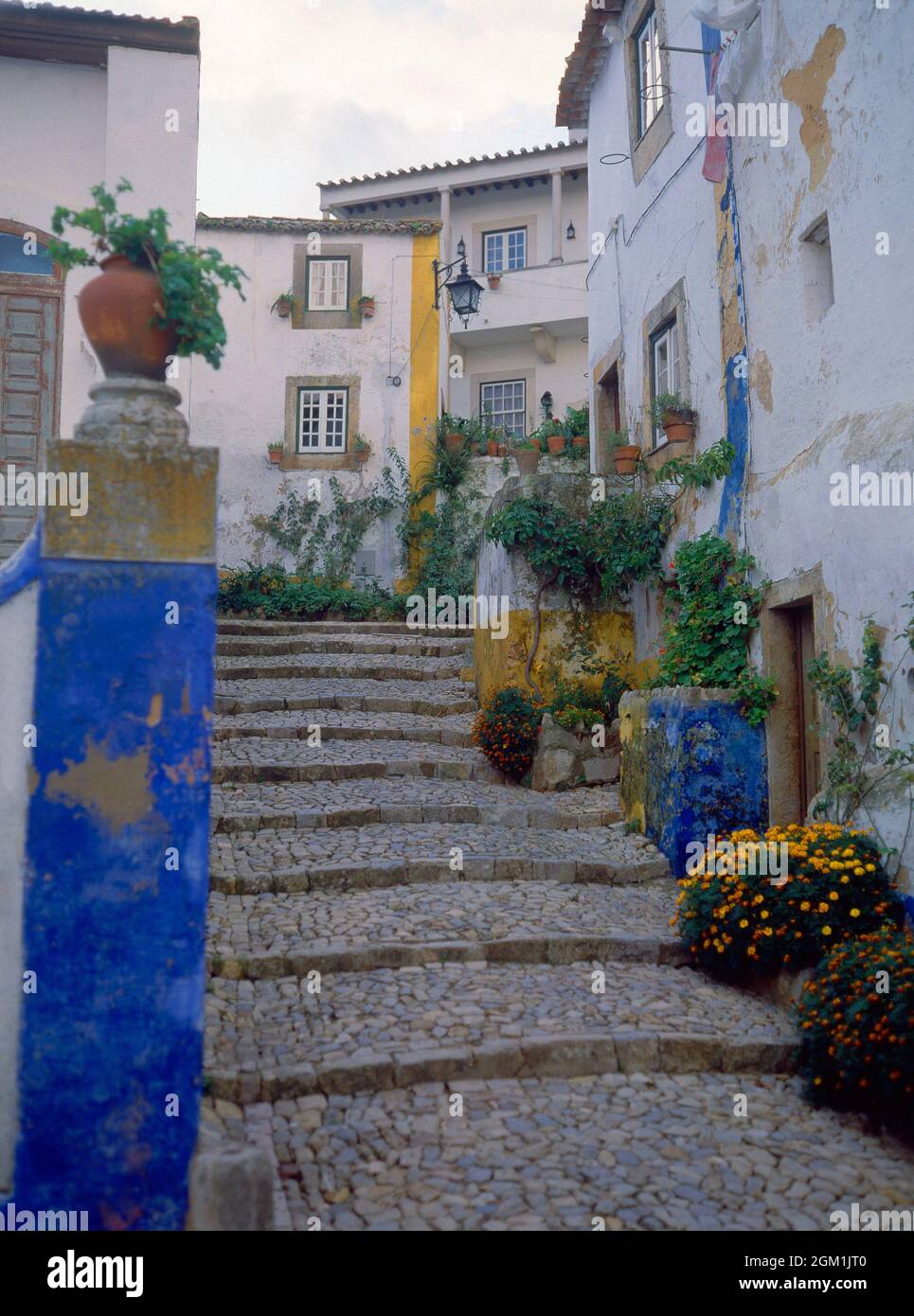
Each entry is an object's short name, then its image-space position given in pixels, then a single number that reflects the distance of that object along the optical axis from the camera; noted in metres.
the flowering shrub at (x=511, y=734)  9.37
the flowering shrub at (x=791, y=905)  5.29
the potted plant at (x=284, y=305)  18.28
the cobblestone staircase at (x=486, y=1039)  3.77
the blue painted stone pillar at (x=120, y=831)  3.33
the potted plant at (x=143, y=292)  3.51
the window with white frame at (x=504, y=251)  22.89
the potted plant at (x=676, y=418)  9.26
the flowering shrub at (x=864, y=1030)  4.25
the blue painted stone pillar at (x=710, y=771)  7.28
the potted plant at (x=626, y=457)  10.78
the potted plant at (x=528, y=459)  13.68
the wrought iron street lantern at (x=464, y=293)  14.04
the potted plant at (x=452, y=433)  18.09
